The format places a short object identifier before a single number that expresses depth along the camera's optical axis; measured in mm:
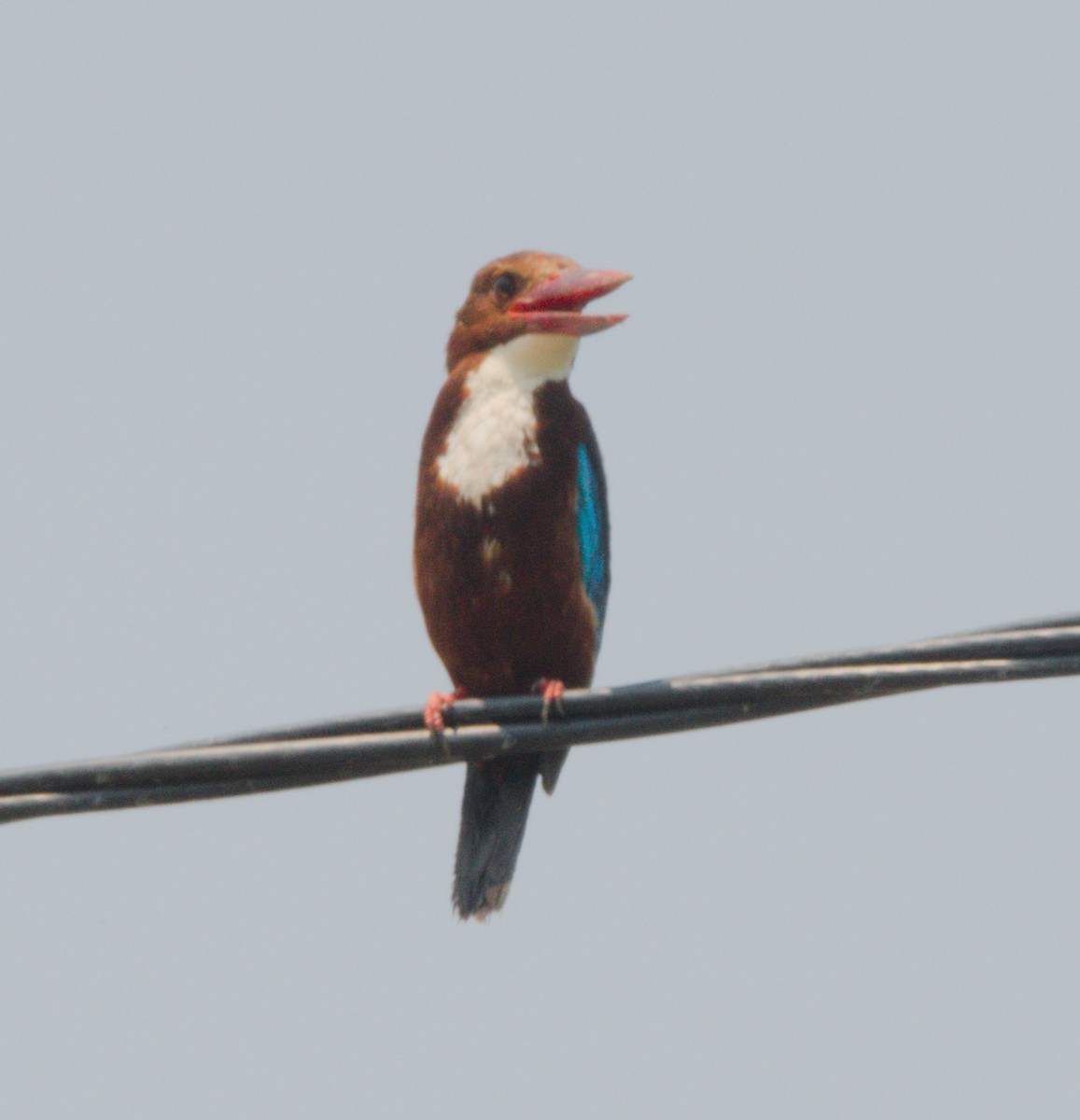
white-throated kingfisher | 8687
